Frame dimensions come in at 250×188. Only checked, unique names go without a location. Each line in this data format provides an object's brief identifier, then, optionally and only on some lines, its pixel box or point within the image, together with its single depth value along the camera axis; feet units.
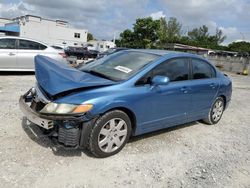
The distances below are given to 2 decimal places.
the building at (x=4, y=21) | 166.75
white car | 21.52
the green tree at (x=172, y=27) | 169.43
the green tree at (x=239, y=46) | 153.07
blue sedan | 8.01
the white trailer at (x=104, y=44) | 141.99
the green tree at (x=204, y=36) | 192.11
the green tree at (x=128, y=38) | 99.12
